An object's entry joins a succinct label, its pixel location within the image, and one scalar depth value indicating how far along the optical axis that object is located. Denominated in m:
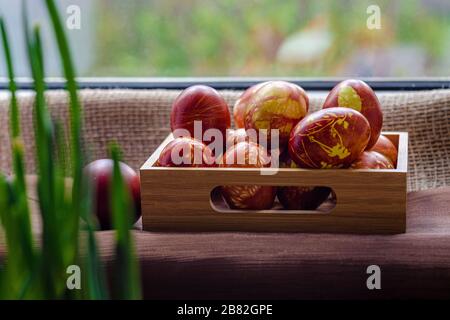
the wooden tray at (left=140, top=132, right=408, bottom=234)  0.98
